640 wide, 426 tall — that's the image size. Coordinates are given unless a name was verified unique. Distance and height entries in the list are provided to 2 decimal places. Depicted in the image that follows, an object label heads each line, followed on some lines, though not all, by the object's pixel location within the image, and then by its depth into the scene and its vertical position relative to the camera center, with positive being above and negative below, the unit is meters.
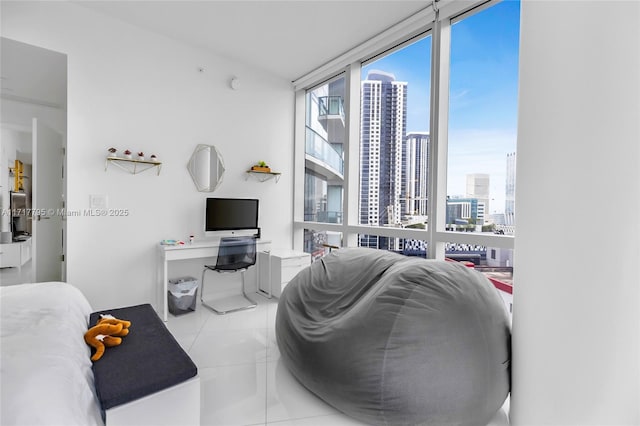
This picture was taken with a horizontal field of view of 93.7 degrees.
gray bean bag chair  1.45 -0.74
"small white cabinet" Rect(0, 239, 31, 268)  2.92 -0.52
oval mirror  3.55 +0.46
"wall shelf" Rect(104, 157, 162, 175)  2.98 +0.42
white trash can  3.19 -0.98
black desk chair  3.35 -0.60
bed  0.86 -0.56
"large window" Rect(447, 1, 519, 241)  2.58 +0.83
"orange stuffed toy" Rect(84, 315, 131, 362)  1.39 -0.65
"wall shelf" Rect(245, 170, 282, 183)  4.02 +0.43
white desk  3.06 -0.53
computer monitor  3.55 -0.13
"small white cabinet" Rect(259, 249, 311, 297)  3.64 -0.75
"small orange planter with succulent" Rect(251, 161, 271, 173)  3.95 +0.51
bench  1.12 -0.70
